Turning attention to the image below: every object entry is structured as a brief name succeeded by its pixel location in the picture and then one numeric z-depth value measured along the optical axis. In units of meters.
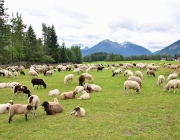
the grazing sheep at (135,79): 18.17
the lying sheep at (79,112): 9.88
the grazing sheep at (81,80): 19.87
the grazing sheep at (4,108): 10.83
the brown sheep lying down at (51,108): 10.41
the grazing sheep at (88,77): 21.22
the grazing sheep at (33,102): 10.01
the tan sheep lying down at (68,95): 14.08
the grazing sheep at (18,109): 9.26
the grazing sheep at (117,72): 27.60
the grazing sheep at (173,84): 14.71
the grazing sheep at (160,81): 17.72
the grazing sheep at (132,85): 14.88
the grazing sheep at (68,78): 21.47
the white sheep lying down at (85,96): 13.76
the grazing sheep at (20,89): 14.38
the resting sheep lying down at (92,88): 16.52
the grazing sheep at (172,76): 20.38
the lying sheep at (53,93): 15.35
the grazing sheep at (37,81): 18.69
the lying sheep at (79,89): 15.92
